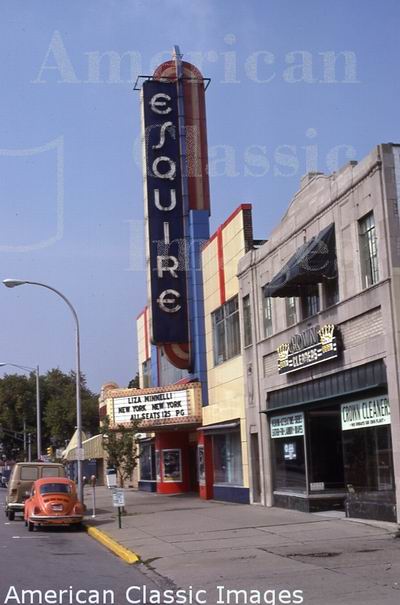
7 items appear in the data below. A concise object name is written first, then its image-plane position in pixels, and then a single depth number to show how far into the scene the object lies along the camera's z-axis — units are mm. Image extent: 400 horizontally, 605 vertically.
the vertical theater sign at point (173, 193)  35094
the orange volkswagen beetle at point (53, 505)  24875
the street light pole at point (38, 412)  53519
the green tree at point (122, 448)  31109
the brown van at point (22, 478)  30734
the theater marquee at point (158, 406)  36594
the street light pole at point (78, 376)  31495
